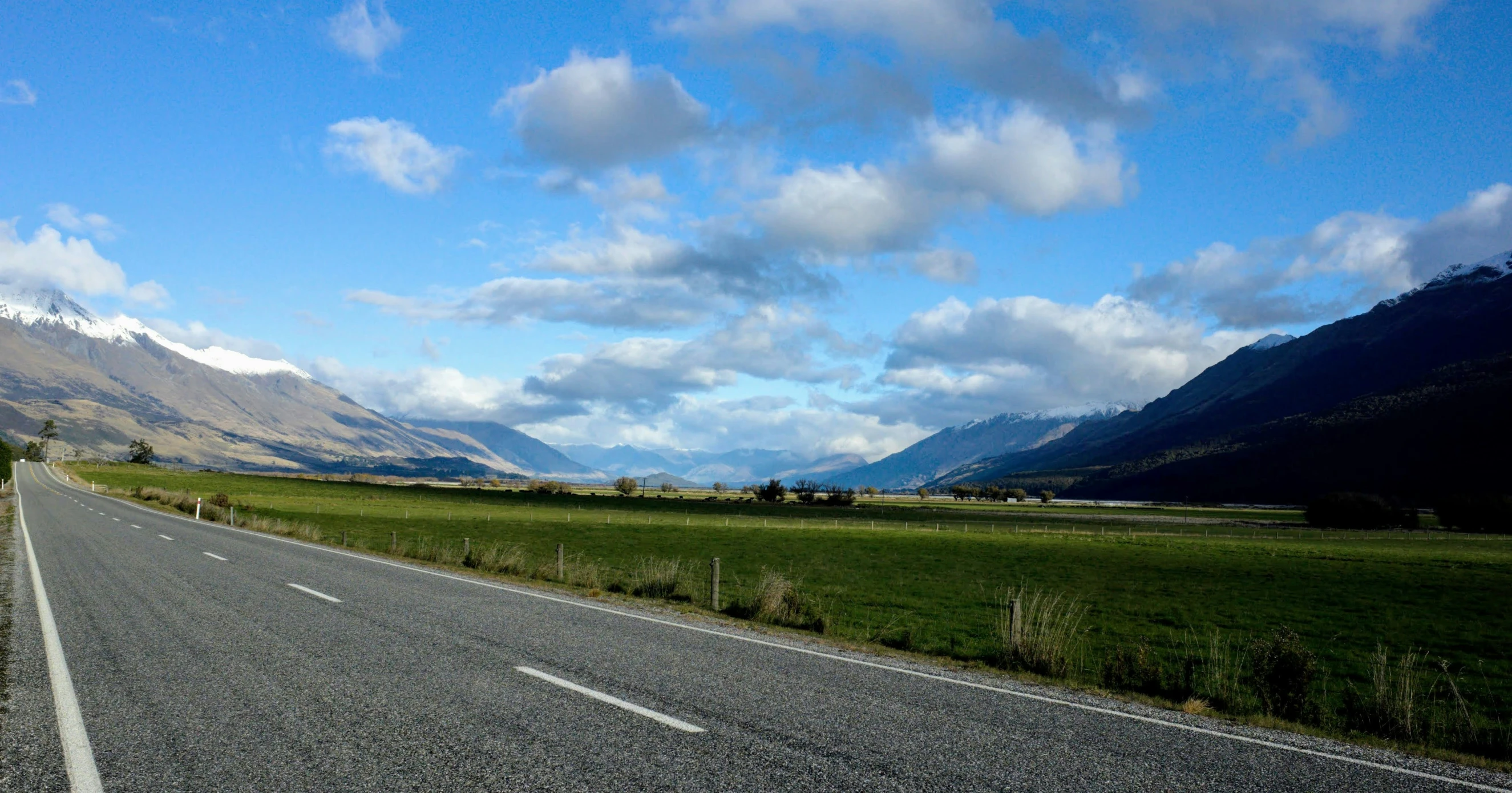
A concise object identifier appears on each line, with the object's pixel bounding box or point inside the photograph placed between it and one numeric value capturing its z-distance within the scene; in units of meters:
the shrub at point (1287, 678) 11.25
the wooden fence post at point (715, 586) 18.95
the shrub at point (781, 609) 17.56
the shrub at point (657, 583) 21.28
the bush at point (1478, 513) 105.25
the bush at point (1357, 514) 109.75
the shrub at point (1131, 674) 12.21
